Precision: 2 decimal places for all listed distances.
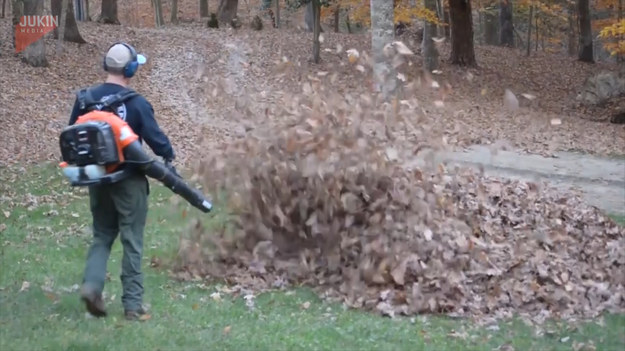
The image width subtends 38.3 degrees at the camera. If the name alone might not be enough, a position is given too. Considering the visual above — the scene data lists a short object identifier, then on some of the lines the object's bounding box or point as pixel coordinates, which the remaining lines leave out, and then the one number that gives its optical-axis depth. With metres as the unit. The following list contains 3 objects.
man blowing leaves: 6.52
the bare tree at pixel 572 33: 43.26
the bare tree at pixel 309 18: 37.13
